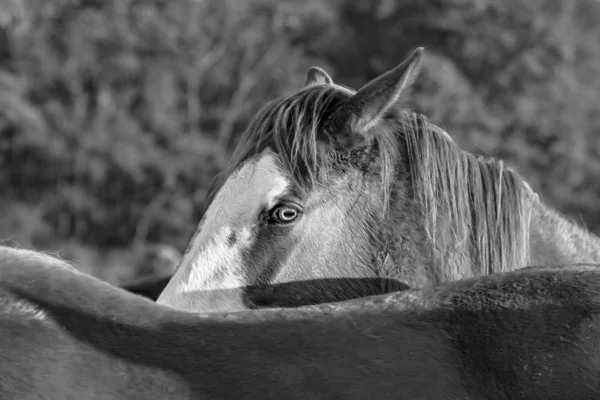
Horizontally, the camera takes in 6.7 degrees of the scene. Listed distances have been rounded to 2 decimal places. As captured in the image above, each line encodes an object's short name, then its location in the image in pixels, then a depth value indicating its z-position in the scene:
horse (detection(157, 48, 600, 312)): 6.72
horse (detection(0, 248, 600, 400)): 6.09
